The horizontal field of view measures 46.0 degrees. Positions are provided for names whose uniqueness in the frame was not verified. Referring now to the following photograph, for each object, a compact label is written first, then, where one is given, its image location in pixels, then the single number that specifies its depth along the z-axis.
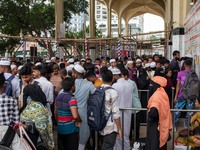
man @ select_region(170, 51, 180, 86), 6.46
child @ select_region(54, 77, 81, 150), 3.41
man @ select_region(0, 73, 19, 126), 2.81
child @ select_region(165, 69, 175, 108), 5.69
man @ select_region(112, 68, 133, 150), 4.03
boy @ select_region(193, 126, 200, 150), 2.69
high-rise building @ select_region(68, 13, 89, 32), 106.84
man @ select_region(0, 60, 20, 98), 4.36
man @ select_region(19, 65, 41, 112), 3.68
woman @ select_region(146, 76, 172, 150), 3.25
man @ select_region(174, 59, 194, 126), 5.16
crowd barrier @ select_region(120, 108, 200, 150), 3.52
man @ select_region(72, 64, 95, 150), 3.83
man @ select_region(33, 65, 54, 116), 4.26
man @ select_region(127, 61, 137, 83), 6.20
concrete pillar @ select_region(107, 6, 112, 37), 30.84
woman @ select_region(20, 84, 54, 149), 2.99
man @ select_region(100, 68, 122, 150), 3.26
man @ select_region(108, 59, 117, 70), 7.06
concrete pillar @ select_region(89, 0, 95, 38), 23.11
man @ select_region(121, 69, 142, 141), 4.31
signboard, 6.14
